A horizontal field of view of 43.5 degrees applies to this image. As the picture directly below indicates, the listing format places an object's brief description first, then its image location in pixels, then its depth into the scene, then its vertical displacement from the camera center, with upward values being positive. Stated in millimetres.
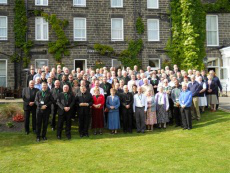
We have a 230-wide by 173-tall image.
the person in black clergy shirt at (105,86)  12172 -74
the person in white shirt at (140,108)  11516 -957
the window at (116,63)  22875 +1688
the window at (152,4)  23453 +6548
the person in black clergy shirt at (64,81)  11558 +137
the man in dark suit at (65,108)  10422 -846
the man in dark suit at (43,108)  10219 -834
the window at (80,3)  22622 +6417
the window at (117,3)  23031 +6510
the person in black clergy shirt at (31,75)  13000 +432
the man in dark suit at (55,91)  10656 -246
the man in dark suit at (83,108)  10758 -885
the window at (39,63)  22025 +1646
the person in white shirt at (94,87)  11180 -185
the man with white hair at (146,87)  11914 -121
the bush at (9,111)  12734 -1185
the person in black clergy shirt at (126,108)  11453 -952
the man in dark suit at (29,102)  10906 -664
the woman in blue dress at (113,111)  11273 -1057
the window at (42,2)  22125 +6347
